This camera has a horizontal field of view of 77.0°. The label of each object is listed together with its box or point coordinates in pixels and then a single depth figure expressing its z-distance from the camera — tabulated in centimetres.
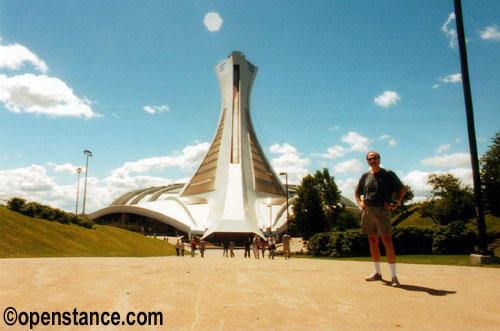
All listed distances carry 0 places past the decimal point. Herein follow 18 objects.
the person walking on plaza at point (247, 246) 2036
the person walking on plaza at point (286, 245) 1662
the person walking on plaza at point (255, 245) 1889
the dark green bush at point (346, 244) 1675
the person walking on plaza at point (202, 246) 1944
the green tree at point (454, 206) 3425
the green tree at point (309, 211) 2905
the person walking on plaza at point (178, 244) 1866
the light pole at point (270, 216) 4359
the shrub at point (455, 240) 1501
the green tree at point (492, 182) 2489
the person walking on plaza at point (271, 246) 1772
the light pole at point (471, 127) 748
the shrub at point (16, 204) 1263
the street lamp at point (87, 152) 5131
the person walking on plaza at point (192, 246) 1771
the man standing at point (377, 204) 401
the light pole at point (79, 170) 5550
